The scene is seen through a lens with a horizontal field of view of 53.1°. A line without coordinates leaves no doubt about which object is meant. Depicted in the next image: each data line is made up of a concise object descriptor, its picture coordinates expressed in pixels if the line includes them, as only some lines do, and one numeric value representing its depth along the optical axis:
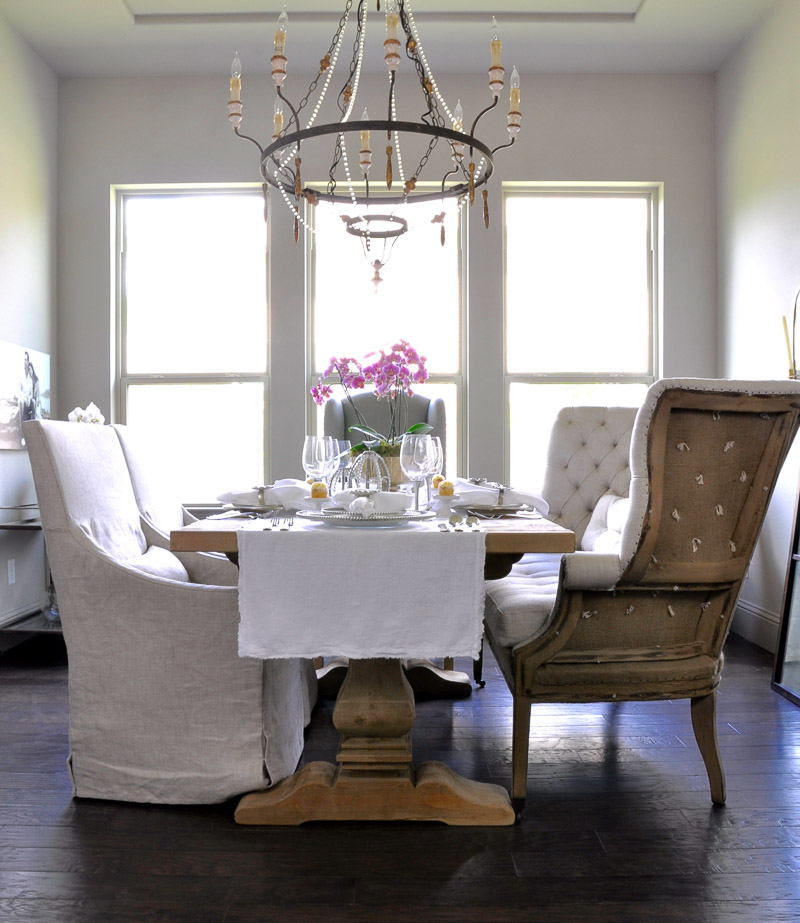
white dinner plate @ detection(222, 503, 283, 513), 2.15
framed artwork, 3.78
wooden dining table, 1.93
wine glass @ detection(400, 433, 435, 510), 2.04
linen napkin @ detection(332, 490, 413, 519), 1.87
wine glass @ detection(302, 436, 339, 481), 2.14
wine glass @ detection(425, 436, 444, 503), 2.09
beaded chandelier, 2.18
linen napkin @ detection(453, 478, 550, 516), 2.30
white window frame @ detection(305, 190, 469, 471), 4.52
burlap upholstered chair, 1.83
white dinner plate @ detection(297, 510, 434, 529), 1.80
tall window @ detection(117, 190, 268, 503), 4.57
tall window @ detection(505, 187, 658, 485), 4.57
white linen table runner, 1.74
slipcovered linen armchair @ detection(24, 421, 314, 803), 1.99
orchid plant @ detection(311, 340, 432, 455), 2.40
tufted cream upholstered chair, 2.97
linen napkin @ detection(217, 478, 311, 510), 2.23
